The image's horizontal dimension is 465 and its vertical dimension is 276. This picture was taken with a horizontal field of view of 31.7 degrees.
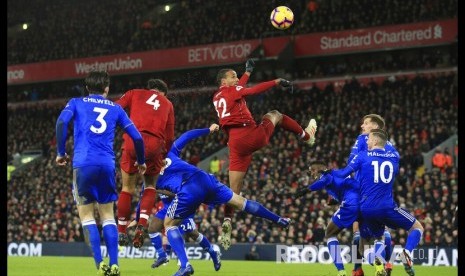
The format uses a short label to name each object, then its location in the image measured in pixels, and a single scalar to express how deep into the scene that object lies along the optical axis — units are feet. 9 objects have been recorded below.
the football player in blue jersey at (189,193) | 39.11
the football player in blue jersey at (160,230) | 47.70
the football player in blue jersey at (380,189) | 38.14
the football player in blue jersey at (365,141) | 40.76
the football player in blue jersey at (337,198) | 40.19
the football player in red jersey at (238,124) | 46.01
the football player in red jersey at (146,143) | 42.34
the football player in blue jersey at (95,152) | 33.22
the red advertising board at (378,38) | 107.34
